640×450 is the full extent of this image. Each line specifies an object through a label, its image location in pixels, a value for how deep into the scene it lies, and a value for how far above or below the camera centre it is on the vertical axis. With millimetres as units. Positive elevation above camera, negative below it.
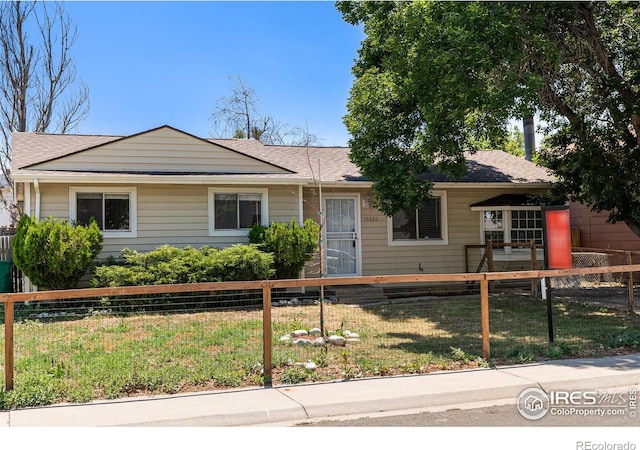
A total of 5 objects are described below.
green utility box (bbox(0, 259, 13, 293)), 12141 -543
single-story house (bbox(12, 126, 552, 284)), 12500 +1183
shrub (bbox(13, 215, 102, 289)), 11094 -25
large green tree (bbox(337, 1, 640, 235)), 9477 +3113
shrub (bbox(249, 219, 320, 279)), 12719 +96
